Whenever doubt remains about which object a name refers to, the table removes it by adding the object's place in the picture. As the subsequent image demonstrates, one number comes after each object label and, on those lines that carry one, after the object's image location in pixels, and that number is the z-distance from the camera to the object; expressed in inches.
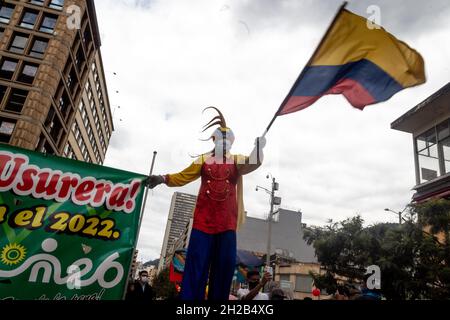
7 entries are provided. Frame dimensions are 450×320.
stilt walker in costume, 132.9
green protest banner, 118.2
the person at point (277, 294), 165.6
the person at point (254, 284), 147.8
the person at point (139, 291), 227.5
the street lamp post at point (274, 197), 1144.9
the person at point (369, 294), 164.1
